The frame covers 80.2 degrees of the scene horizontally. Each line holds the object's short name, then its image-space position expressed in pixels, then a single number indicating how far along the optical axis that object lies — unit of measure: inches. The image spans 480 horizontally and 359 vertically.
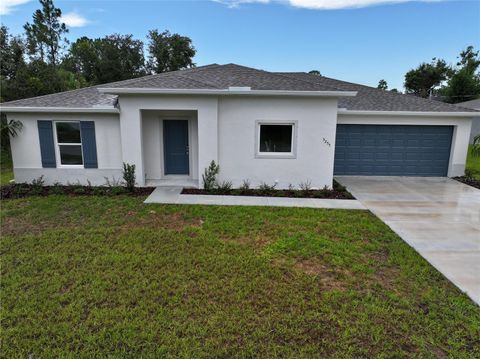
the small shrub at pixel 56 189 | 362.3
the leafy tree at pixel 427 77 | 1467.8
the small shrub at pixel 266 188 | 375.2
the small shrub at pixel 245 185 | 387.9
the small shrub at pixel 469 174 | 465.9
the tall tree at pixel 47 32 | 1062.4
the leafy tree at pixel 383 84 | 2466.8
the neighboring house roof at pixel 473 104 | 914.2
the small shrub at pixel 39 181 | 389.1
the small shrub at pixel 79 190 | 362.6
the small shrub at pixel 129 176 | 370.6
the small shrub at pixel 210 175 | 375.9
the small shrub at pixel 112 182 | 394.6
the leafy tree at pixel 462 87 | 1226.0
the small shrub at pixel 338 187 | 387.4
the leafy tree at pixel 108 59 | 1542.8
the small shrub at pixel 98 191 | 361.1
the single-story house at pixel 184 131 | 362.9
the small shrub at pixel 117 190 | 361.3
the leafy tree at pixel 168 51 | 1642.5
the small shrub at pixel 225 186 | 378.6
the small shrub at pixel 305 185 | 389.7
